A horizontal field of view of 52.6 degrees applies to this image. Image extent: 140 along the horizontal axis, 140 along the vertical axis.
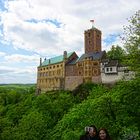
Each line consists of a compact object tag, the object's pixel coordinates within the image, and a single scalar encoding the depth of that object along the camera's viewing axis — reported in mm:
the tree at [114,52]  43701
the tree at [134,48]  15828
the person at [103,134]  6375
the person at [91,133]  6549
